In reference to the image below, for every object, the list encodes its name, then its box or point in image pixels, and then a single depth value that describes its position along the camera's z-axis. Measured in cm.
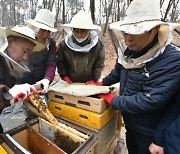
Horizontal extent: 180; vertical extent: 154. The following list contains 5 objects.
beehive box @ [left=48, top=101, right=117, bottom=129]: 148
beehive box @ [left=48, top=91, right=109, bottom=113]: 148
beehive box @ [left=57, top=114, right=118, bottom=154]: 153
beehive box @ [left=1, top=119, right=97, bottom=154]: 113
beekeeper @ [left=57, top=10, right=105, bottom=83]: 193
